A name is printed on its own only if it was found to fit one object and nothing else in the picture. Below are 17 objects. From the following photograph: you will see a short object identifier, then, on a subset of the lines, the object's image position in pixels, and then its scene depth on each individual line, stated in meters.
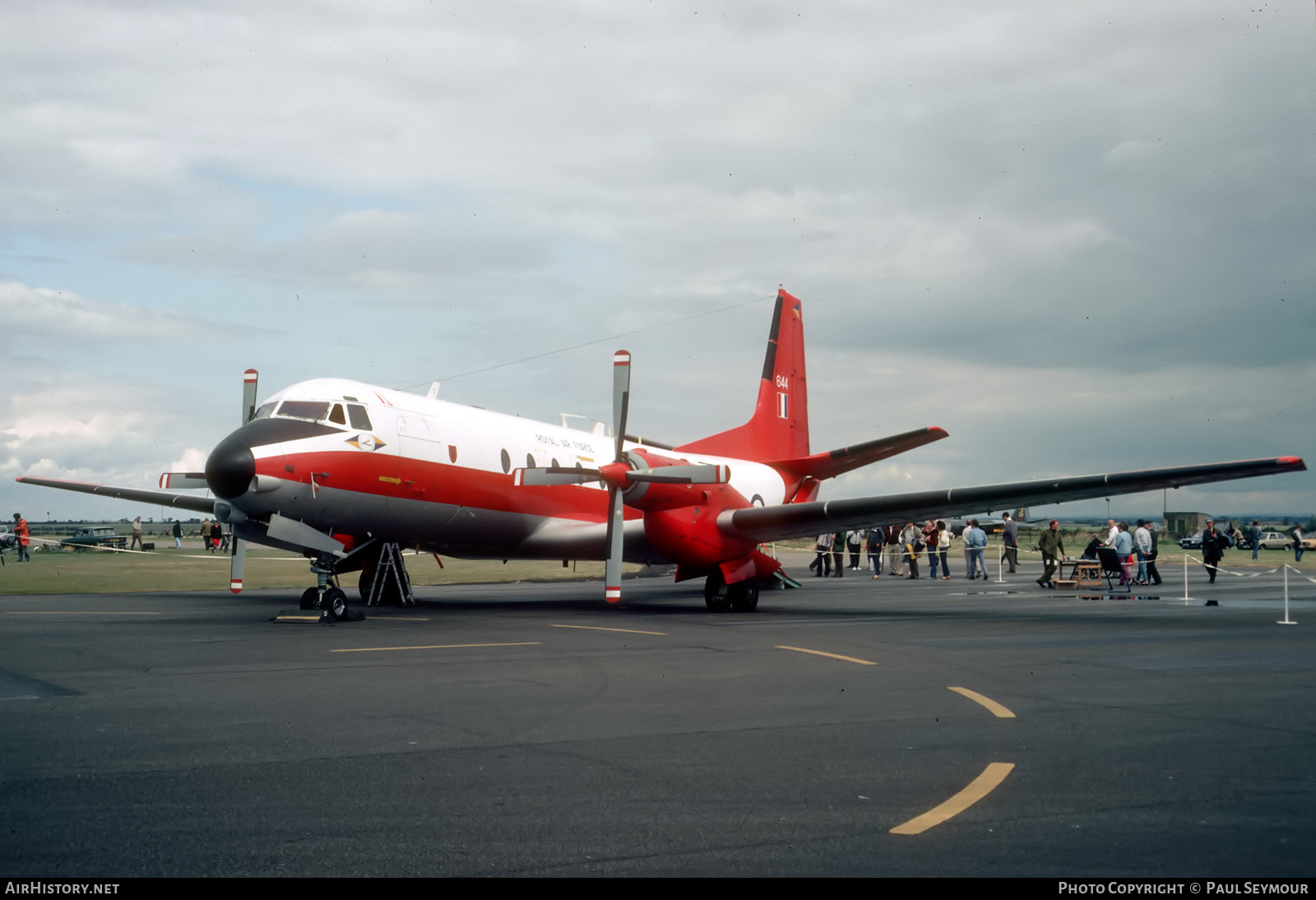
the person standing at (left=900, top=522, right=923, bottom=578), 36.63
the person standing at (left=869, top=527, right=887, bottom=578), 38.72
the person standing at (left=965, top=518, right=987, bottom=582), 34.00
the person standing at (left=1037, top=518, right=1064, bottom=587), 29.40
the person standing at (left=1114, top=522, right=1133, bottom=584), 29.41
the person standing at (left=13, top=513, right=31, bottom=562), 37.88
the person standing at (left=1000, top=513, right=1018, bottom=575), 37.81
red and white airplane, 16.66
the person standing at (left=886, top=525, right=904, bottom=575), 37.59
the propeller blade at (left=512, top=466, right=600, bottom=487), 19.62
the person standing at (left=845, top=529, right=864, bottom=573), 43.47
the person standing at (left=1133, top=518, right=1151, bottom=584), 32.72
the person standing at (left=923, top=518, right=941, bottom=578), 35.62
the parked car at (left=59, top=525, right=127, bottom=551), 60.06
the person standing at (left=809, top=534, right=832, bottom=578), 39.91
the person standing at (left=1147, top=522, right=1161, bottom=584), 30.59
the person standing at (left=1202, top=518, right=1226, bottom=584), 32.41
